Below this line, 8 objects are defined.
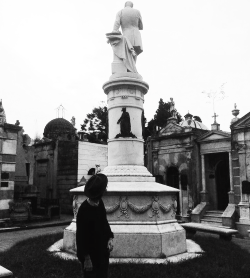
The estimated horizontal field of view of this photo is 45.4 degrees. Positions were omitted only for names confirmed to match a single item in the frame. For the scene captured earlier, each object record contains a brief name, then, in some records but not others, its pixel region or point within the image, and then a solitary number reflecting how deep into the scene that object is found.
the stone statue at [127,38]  9.20
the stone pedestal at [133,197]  7.11
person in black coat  3.93
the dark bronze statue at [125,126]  8.66
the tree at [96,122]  38.84
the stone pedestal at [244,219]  14.93
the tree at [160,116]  37.47
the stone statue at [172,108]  23.13
